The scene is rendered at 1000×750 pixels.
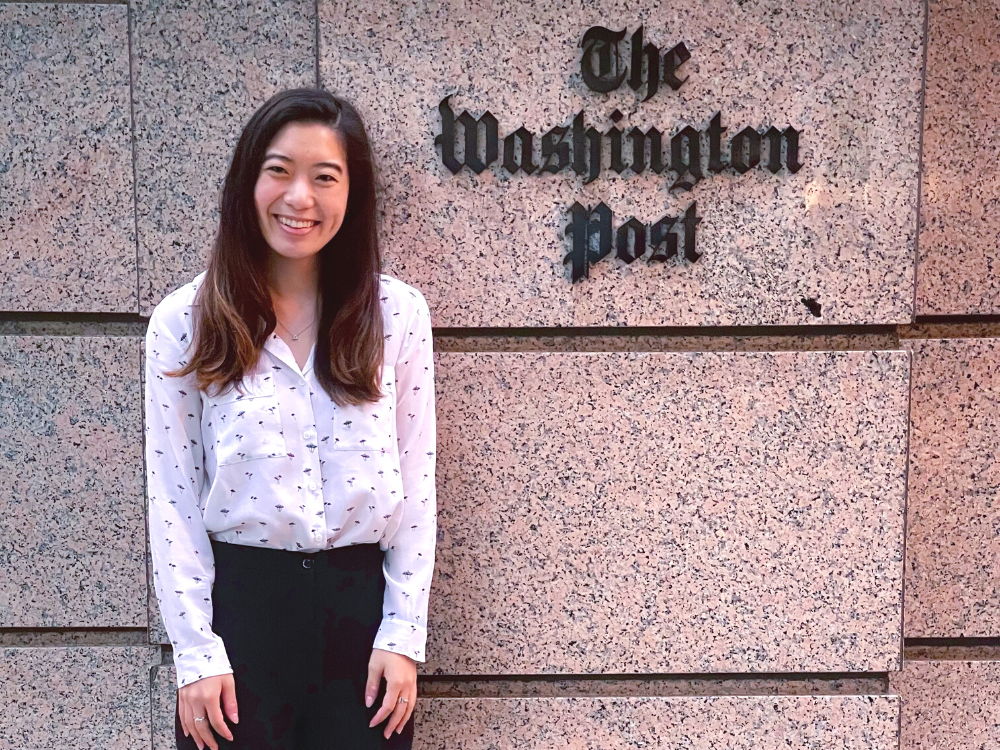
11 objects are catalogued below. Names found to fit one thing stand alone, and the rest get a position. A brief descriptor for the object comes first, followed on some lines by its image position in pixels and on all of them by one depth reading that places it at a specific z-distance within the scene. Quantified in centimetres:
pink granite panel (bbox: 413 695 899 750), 267
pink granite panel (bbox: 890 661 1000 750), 280
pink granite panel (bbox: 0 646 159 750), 268
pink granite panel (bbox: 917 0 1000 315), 262
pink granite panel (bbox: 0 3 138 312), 252
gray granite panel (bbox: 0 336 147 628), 260
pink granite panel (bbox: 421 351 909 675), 259
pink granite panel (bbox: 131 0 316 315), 248
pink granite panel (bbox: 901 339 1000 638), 271
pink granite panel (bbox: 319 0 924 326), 247
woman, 201
